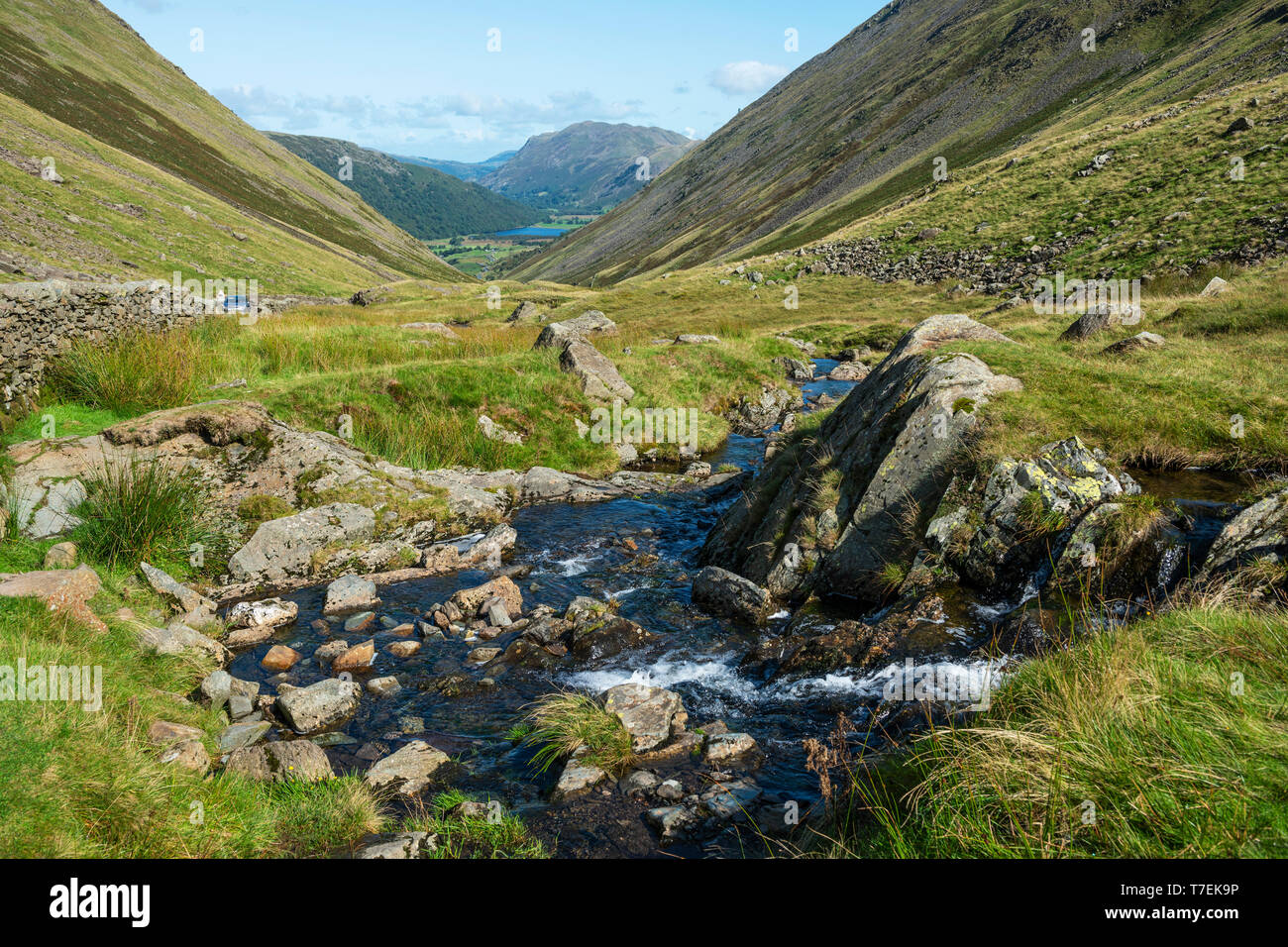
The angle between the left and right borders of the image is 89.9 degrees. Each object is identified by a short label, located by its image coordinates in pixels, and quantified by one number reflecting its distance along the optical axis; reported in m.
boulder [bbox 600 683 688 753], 8.27
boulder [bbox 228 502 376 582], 13.68
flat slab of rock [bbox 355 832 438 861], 6.09
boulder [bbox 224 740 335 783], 7.54
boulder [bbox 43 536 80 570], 10.50
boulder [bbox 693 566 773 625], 11.74
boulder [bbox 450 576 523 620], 12.82
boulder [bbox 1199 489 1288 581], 6.98
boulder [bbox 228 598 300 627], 11.97
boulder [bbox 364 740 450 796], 7.70
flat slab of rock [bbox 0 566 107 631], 8.68
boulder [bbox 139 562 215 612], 11.62
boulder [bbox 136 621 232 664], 9.56
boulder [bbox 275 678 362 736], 9.13
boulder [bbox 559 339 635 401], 25.31
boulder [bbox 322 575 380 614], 12.93
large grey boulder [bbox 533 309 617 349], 27.73
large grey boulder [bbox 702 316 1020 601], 11.05
